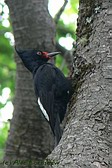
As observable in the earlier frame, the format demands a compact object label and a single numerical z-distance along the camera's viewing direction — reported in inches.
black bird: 312.5
